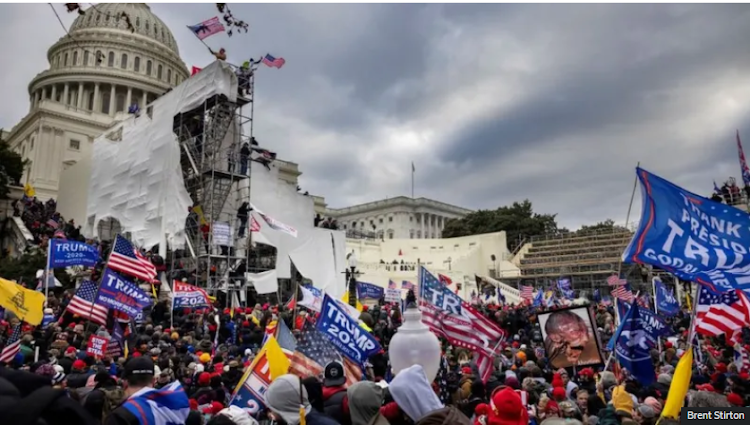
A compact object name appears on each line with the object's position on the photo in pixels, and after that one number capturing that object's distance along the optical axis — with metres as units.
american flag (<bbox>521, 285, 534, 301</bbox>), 24.50
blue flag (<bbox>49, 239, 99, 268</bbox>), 12.73
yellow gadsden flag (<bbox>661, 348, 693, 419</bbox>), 4.38
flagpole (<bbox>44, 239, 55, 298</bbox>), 12.48
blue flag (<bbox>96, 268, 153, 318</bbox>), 9.45
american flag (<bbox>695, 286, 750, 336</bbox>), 8.00
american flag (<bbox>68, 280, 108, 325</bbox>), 9.33
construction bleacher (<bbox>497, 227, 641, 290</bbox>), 44.03
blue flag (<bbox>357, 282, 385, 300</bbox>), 19.52
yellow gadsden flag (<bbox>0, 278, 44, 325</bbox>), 9.29
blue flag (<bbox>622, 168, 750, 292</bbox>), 5.82
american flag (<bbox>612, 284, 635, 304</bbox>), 14.02
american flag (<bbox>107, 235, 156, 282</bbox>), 10.88
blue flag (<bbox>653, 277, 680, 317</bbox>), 13.84
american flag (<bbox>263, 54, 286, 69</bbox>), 27.81
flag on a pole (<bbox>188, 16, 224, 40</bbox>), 24.94
